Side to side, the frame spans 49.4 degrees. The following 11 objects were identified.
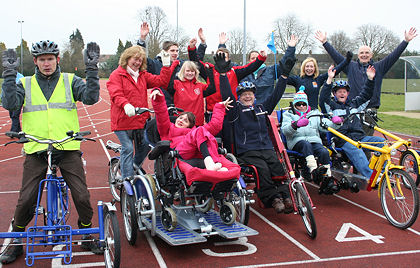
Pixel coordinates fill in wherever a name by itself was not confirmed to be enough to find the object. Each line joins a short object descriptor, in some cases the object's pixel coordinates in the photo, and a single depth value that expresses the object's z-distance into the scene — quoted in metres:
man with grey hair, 8.30
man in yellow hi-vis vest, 4.50
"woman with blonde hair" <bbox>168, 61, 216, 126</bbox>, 6.45
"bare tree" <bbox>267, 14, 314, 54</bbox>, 59.38
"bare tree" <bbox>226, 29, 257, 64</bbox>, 56.53
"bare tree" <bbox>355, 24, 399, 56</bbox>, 67.00
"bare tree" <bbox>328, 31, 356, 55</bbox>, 69.69
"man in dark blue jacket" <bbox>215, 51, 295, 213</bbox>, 5.93
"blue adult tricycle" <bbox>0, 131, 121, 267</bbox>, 4.12
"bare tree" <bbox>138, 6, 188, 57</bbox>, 58.14
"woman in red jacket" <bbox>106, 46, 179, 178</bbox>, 5.95
